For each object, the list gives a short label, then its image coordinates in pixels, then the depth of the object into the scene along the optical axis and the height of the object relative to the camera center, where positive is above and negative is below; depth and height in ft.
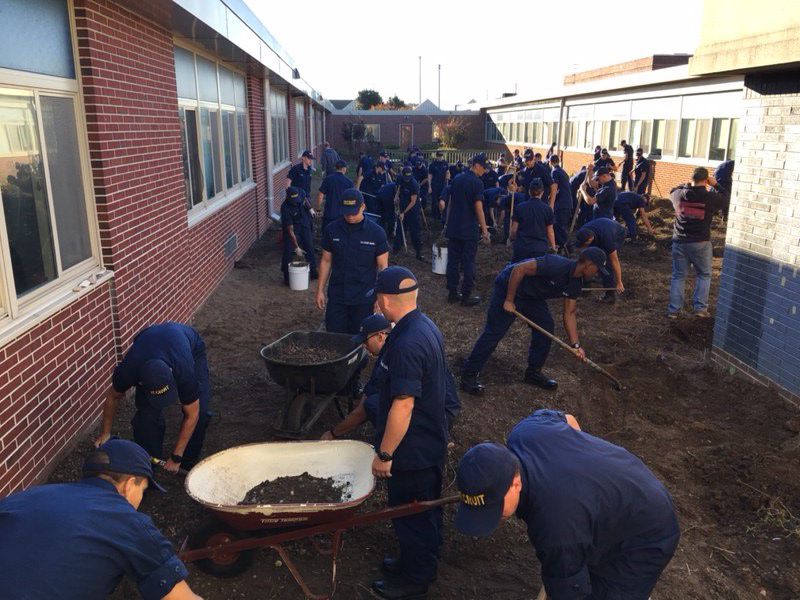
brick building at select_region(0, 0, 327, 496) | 13.62 -1.23
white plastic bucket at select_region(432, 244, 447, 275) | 37.55 -6.57
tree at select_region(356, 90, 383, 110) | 207.21 +17.25
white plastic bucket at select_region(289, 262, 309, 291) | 33.17 -6.55
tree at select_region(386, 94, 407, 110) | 215.72 +16.94
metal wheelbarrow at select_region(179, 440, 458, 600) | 11.16 -6.74
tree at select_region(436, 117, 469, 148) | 139.33 +3.98
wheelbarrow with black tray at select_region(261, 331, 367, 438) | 15.75 -5.89
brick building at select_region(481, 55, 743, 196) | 54.81 +3.63
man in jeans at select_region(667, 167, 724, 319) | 28.22 -3.93
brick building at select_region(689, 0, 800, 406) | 18.37 -1.39
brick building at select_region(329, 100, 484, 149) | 153.17 +6.85
